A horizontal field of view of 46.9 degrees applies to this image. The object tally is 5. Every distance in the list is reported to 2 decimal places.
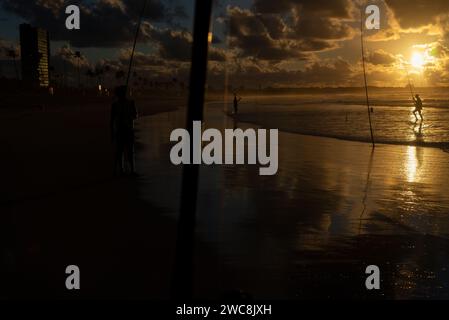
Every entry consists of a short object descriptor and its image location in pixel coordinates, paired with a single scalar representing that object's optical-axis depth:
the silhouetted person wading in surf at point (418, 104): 38.82
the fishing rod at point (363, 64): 22.45
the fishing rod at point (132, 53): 9.59
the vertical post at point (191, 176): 2.43
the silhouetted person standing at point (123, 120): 11.78
